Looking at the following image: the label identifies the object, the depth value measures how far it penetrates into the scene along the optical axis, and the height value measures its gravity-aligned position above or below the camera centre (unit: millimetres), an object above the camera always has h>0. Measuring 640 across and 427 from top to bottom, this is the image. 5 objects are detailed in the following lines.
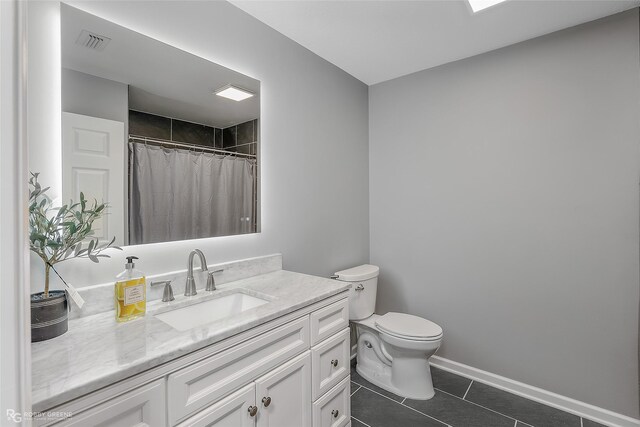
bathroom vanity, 760 -485
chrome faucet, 1394 -352
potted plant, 930 -118
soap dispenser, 1104 -325
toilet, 1984 -927
